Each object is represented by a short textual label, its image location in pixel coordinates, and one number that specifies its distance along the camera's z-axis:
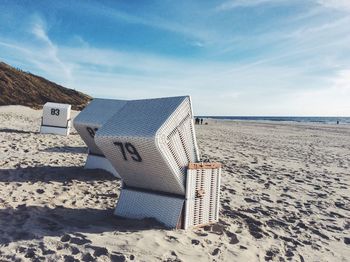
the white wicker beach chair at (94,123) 8.63
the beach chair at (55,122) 16.27
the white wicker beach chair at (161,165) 4.75
